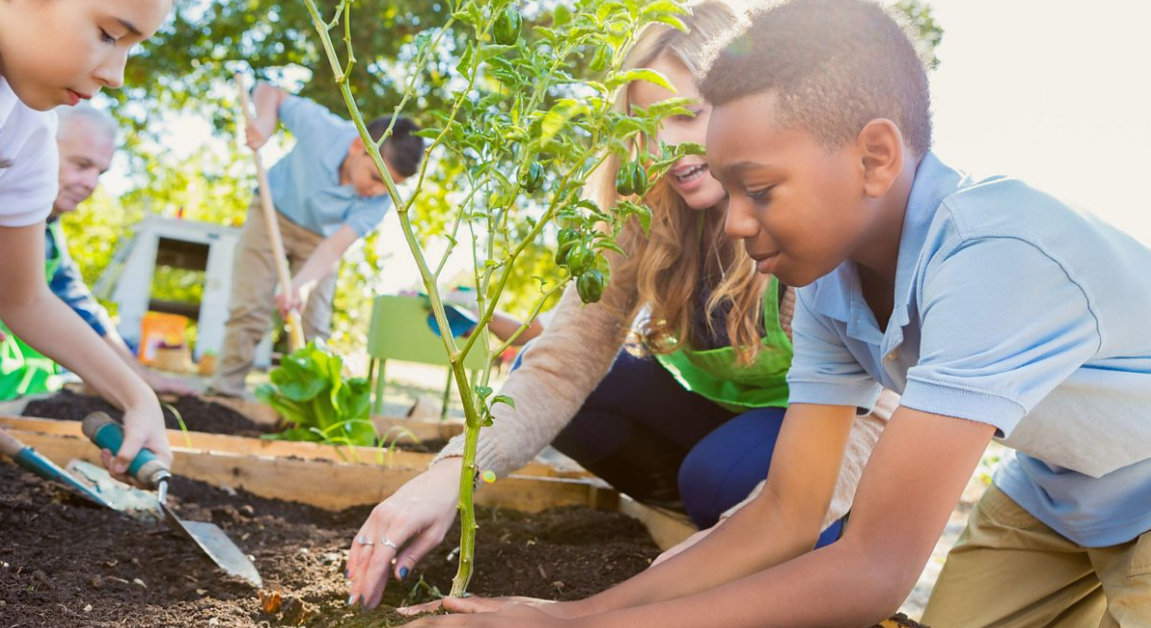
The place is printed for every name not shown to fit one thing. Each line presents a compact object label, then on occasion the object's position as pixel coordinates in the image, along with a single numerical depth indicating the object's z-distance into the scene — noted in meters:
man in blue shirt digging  4.69
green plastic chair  4.30
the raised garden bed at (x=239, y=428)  2.91
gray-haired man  3.34
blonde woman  1.83
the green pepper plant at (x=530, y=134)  1.04
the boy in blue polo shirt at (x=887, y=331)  1.09
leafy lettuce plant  3.25
